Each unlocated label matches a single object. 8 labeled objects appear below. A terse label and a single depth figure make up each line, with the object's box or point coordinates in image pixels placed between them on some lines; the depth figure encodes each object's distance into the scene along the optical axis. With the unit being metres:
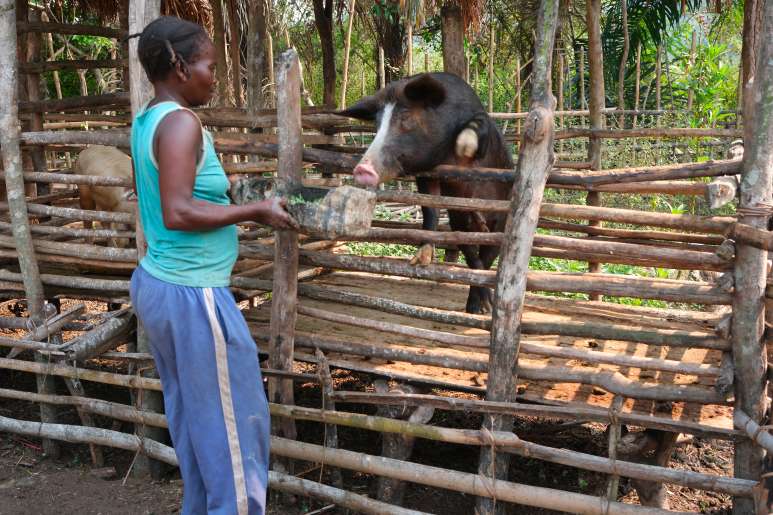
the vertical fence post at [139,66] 3.60
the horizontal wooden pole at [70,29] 5.39
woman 2.20
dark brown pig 4.01
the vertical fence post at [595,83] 5.55
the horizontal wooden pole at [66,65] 5.77
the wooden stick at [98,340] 3.98
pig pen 2.97
